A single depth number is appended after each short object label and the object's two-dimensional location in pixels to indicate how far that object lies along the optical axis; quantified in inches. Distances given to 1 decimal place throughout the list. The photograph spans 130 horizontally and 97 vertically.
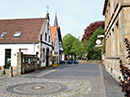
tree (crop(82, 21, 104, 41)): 1750.5
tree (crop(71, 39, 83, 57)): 1769.2
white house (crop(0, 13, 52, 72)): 769.6
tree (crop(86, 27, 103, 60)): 1583.3
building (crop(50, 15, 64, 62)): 1250.0
